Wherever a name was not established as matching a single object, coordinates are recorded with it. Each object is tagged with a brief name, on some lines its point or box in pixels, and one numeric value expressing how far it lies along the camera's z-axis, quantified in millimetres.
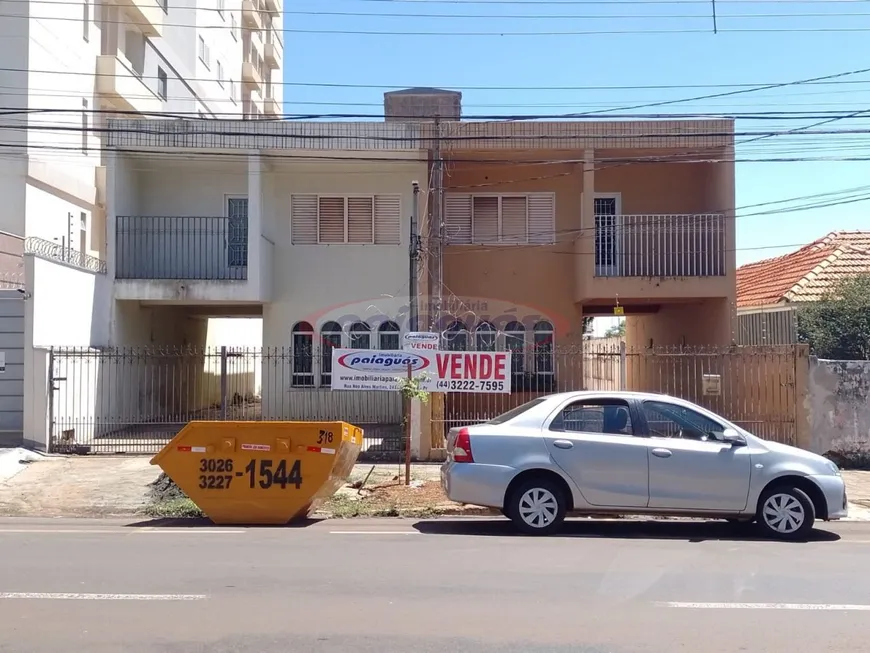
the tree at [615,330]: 46500
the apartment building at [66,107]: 15211
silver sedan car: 8922
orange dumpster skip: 9914
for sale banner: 14094
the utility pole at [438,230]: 17250
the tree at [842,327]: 16625
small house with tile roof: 19109
